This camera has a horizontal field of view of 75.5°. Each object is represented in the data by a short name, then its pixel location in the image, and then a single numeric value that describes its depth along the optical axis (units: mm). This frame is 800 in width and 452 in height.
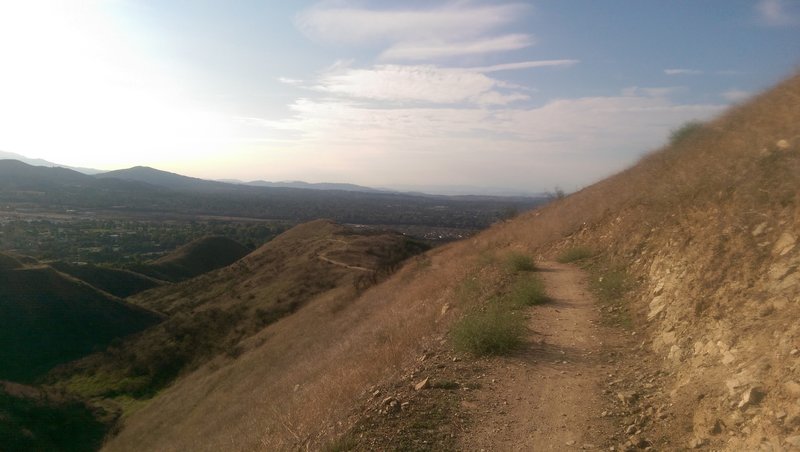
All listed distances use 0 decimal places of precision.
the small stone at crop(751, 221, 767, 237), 6595
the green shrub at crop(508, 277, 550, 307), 10125
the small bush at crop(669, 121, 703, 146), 15886
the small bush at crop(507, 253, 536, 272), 13133
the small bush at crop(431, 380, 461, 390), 6863
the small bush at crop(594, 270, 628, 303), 9548
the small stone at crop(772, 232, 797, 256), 5955
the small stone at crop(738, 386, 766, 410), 4453
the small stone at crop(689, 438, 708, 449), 4544
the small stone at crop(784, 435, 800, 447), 3844
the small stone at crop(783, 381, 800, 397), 4164
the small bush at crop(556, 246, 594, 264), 13492
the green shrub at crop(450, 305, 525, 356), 7777
